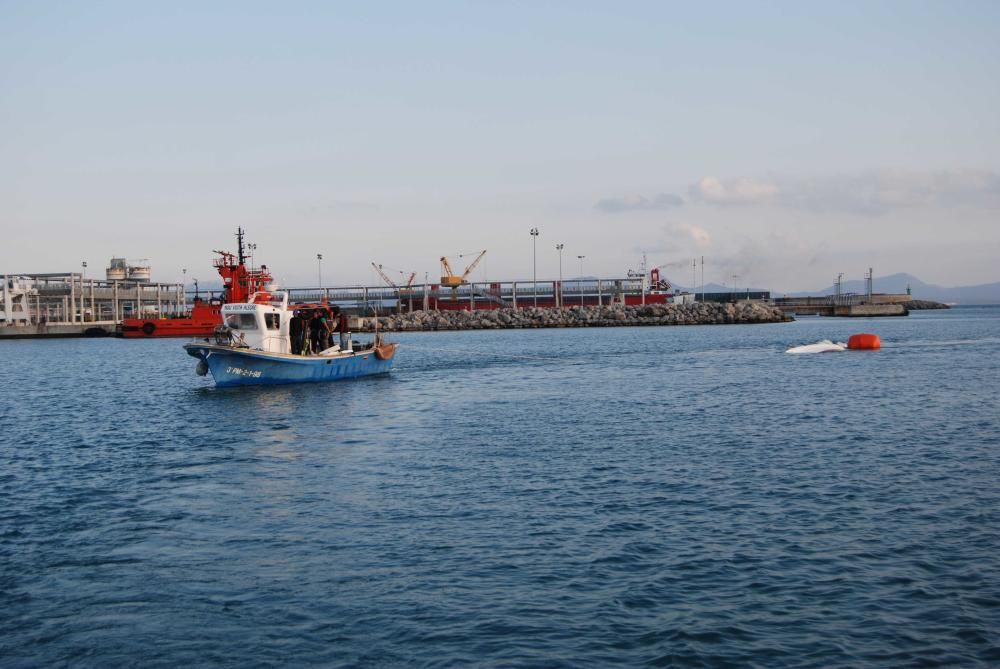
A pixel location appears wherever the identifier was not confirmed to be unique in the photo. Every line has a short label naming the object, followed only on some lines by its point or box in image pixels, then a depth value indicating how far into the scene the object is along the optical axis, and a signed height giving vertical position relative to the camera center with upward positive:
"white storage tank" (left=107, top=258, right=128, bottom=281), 154.12 +7.08
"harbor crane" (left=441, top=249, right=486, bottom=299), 180.50 +4.54
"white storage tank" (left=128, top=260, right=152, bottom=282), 158.62 +6.61
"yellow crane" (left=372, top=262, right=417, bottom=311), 178.32 +3.06
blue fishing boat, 45.97 -2.39
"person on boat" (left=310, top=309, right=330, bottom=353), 51.38 -1.52
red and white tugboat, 120.06 -2.17
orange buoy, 76.50 -4.23
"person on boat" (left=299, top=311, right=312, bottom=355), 50.12 -1.83
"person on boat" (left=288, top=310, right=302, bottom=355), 50.19 -1.48
